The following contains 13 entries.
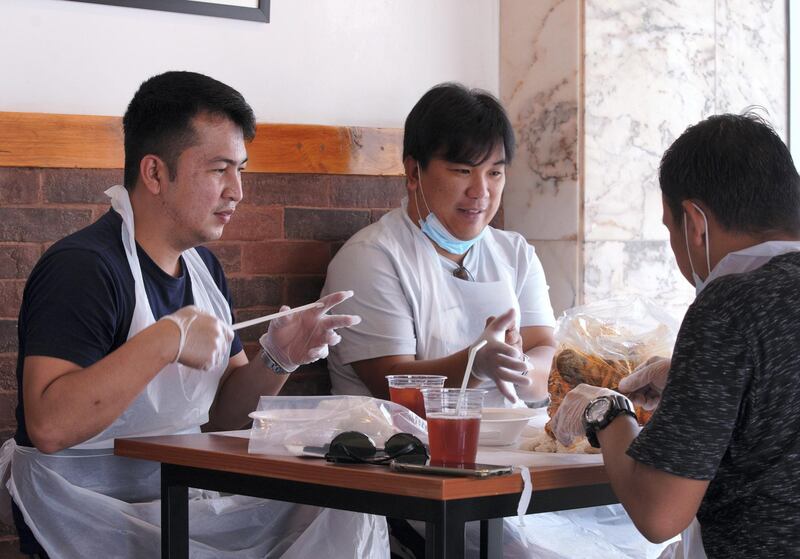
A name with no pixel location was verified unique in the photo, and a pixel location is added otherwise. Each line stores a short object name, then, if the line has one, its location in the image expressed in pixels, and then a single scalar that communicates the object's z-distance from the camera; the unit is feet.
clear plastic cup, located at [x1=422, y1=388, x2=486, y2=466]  7.70
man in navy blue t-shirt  8.72
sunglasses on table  7.80
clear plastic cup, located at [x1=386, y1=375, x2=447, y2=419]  8.77
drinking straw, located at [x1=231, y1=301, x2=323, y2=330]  8.81
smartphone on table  7.40
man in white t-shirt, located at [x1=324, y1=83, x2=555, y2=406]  11.10
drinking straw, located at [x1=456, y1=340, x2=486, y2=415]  7.69
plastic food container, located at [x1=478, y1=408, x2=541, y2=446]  8.42
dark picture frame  11.37
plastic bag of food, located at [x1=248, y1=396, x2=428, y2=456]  8.23
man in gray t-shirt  7.15
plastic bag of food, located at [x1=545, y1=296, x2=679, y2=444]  8.94
